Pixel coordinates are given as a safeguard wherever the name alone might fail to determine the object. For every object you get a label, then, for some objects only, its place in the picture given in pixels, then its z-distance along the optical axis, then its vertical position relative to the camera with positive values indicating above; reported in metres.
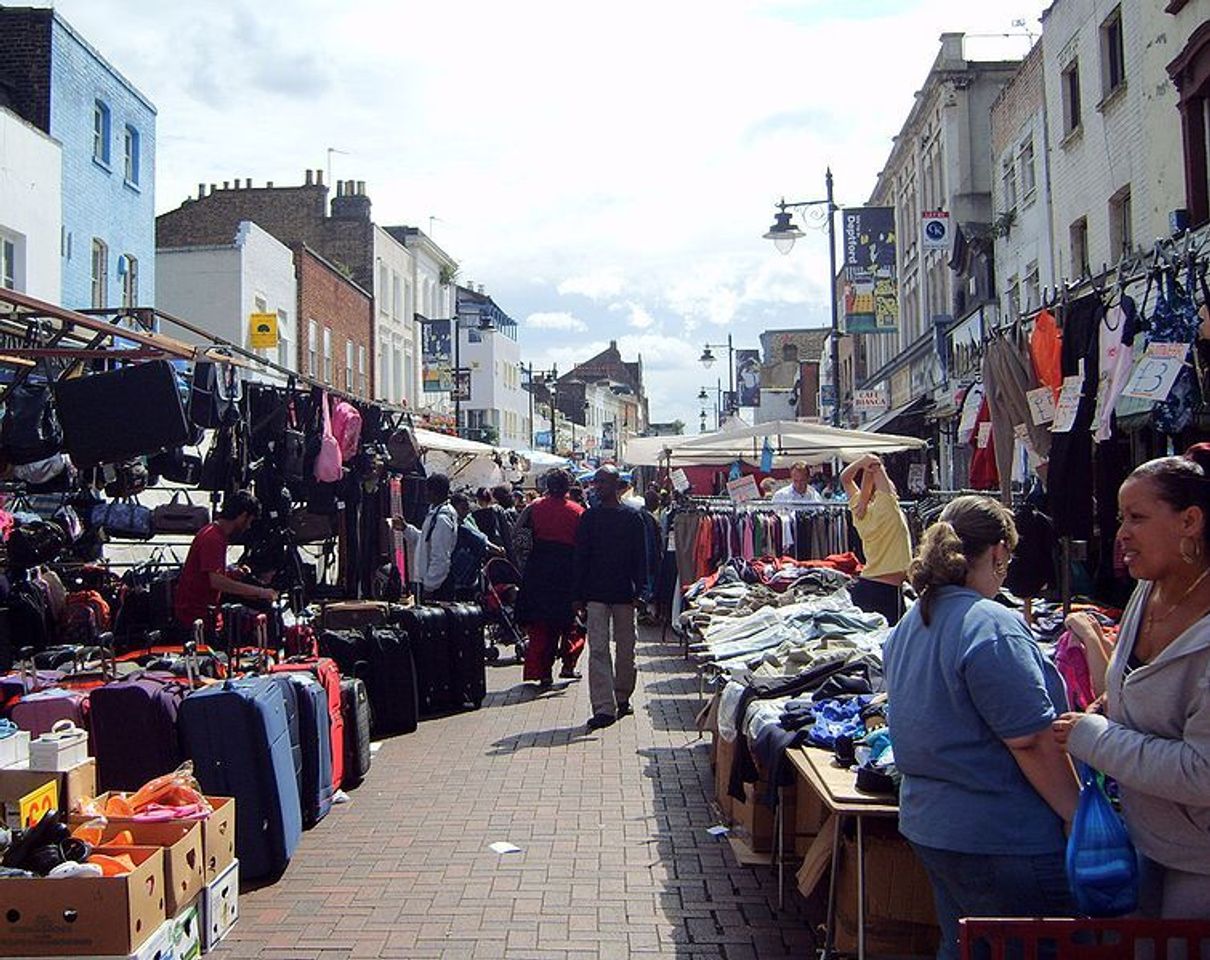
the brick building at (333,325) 31.55 +6.71
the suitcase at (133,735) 6.09 -0.90
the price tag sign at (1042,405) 6.29 +0.74
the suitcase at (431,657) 10.04 -0.88
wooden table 4.29 -0.92
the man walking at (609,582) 9.67 -0.25
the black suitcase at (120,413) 7.44 +0.92
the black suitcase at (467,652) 10.30 -0.85
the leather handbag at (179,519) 10.62 +0.35
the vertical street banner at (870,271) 25.12 +5.83
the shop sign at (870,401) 27.44 +3.47
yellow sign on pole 26.62 +5.04
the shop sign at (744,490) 14.59 +0.73
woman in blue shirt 3.35 -0.57
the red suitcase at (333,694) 7.36 -0.87
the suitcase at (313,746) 6.76 -1.09
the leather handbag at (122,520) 10.58 +0.35
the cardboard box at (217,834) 5.14 -1.23
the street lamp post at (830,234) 21.00 +5.61
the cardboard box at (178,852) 4.75 -1.20
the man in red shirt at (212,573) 8.24 -0.10
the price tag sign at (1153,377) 5.20 +0.73
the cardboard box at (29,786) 5.30 -1.04
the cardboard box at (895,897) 4.54 -1.33
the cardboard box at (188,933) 4.79 -1.54
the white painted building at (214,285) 26.70 +6.12
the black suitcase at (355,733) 7.82 -1.17
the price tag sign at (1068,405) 5.93 +0.70
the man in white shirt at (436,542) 11.90 +0.13
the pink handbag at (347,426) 10.91 +1.20
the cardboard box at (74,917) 4.33 -1.30
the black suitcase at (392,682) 9.33 -0.99
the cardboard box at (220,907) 5.09 -1.53
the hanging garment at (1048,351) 6.34 +1.04
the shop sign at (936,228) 26.94 +7.18
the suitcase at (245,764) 5.96 -1.03
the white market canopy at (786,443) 14.20 +1.31
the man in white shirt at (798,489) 14.70 +0.77
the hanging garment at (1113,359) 5.64 +0.88
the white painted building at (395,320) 41.53 +8.53
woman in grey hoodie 2.81 -0.38
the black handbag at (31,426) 7.91 +0.90
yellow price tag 5.17 -1.08
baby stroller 13.28 -0.50
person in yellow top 8.77 +0.04
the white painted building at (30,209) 16.62 +5.07
